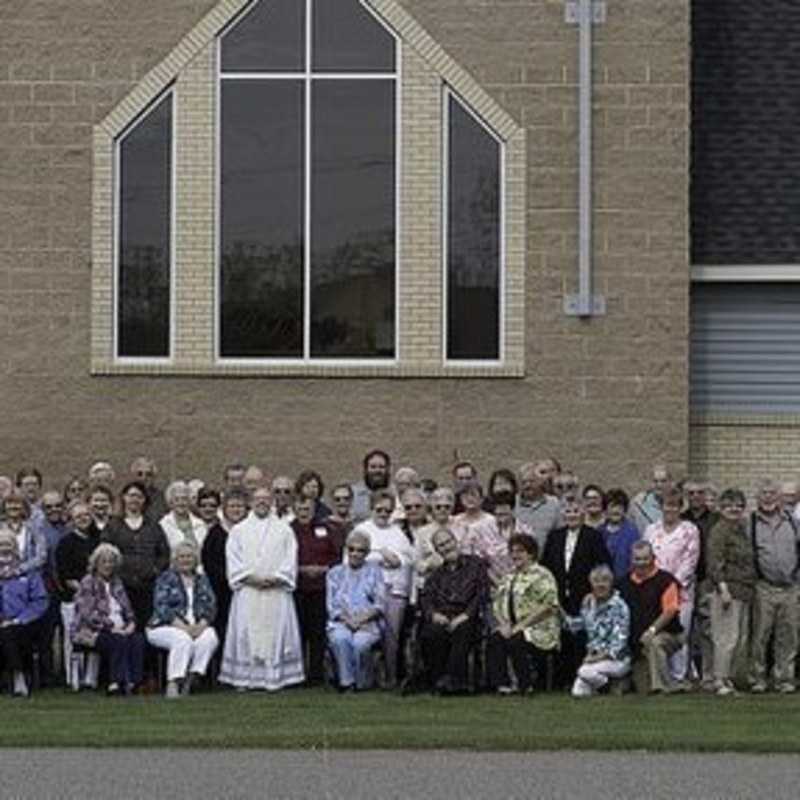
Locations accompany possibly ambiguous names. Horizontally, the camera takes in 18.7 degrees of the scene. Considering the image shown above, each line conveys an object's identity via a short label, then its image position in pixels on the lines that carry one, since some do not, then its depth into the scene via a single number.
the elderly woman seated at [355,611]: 19.56
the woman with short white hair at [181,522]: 20.19
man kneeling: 19.38
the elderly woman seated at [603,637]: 19.17
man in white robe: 19.77
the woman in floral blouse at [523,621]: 19.34
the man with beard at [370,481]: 21.11
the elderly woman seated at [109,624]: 19.44
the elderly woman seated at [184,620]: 19.38
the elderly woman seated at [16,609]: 19.44
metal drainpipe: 24.02
